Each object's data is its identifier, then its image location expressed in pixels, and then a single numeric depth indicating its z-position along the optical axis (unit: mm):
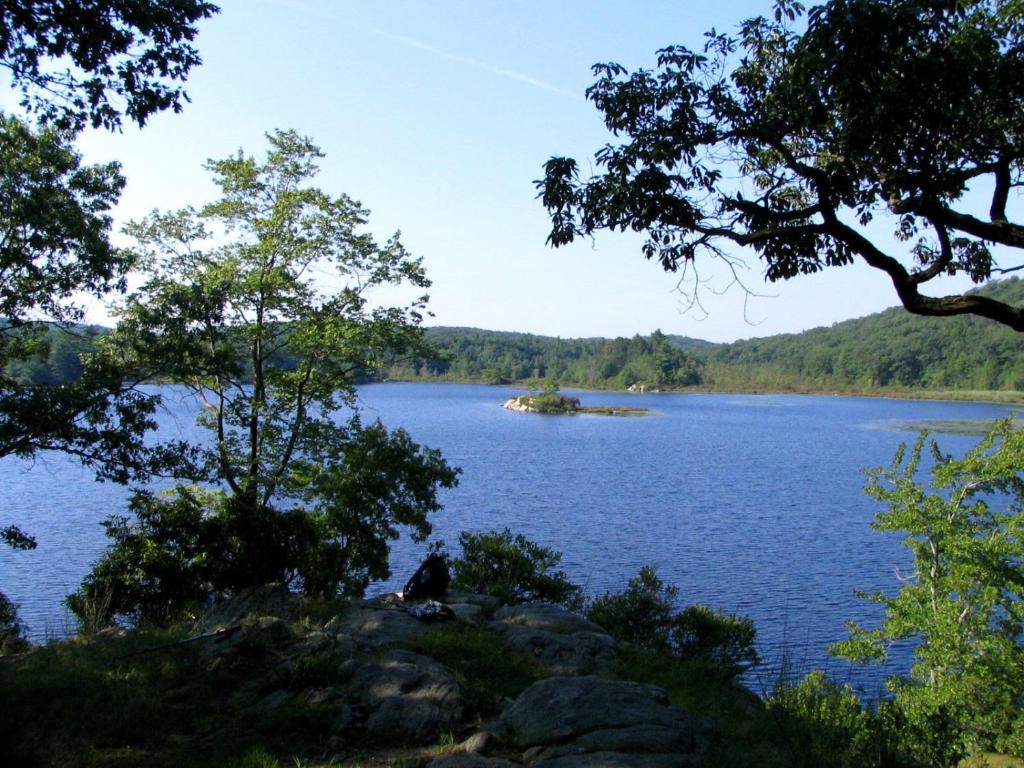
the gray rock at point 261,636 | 7090
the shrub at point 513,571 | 14320
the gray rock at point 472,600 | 10430
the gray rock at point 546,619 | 9477
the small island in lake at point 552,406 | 105500
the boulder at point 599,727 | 5176
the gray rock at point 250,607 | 9383
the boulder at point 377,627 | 7970
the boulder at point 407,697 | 5879
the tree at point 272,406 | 13016
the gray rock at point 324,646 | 7074
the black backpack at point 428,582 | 10633
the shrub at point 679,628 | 12289
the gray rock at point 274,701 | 6105
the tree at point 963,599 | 11477
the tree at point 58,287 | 10875
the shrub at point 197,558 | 12867
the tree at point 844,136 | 5684
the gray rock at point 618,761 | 4922
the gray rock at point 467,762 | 4996
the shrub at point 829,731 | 5590
